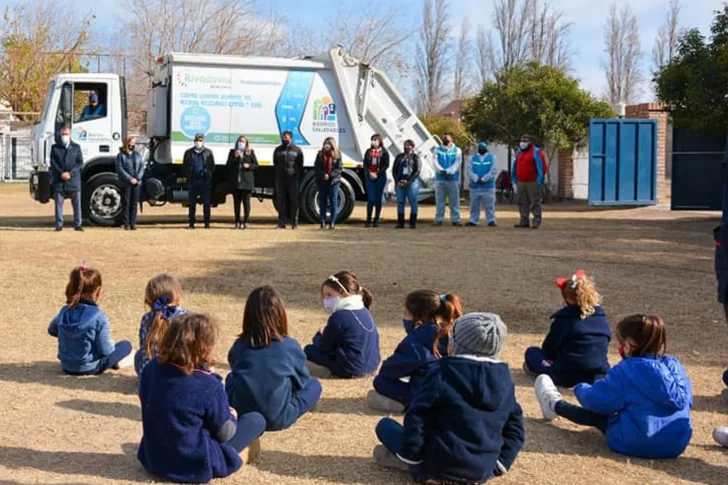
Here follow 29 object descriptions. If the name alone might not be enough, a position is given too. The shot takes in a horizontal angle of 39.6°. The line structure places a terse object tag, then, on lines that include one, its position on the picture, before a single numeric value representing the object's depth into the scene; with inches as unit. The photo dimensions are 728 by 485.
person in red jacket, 744.3
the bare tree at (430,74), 2265.7
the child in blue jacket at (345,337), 278.1
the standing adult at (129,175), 702.5
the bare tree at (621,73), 2605.8
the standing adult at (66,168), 677.7
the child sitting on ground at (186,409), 189.3
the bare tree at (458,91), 2406.5
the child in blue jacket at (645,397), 213.6
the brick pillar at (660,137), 1143.6
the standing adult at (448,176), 779.4
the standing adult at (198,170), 722.8
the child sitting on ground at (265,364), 223.9
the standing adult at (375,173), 761.6
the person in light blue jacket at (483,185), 775.7
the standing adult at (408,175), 765.3
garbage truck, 738.2
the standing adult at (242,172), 734.6
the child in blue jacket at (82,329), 280.4
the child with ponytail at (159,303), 252.8
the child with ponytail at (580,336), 263.3
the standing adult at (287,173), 736.3
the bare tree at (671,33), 2511.1
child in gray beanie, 187.0
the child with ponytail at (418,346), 240.5
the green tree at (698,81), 792.9
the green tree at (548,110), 1155.9
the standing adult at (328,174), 737.0
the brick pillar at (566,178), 1199.6
